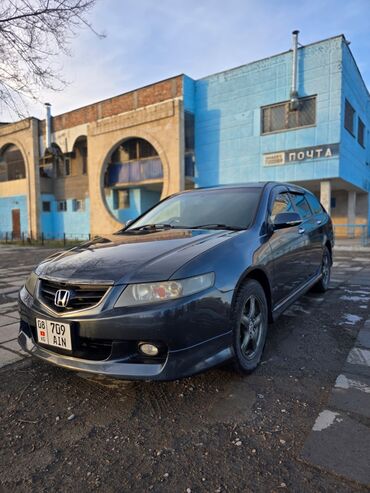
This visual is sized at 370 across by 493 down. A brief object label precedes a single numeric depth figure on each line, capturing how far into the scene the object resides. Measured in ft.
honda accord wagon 6.38
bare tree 21.58
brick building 47.75
